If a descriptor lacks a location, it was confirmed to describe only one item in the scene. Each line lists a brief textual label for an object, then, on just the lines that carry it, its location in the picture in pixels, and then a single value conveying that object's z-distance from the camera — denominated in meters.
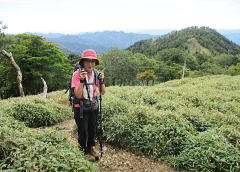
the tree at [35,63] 27.70
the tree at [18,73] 13.87
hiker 4.03
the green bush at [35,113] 7.45
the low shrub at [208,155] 4.08
